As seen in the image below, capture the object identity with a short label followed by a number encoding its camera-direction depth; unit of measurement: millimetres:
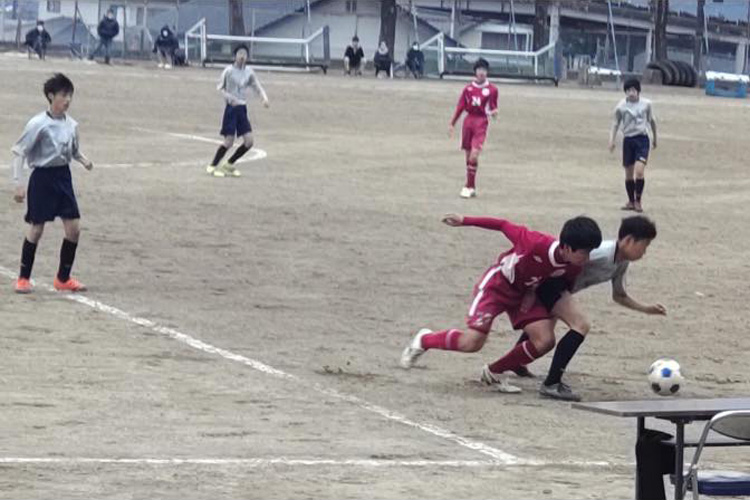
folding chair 6980
